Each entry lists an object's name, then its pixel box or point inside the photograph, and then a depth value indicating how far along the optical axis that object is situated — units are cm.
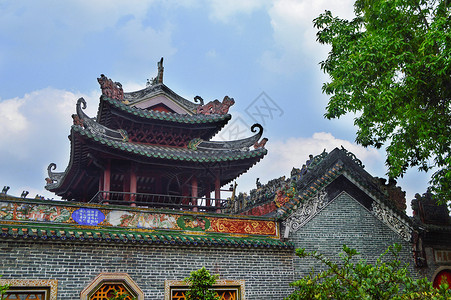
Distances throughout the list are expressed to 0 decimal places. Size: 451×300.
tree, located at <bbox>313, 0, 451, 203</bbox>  973
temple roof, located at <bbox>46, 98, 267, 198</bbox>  1045
